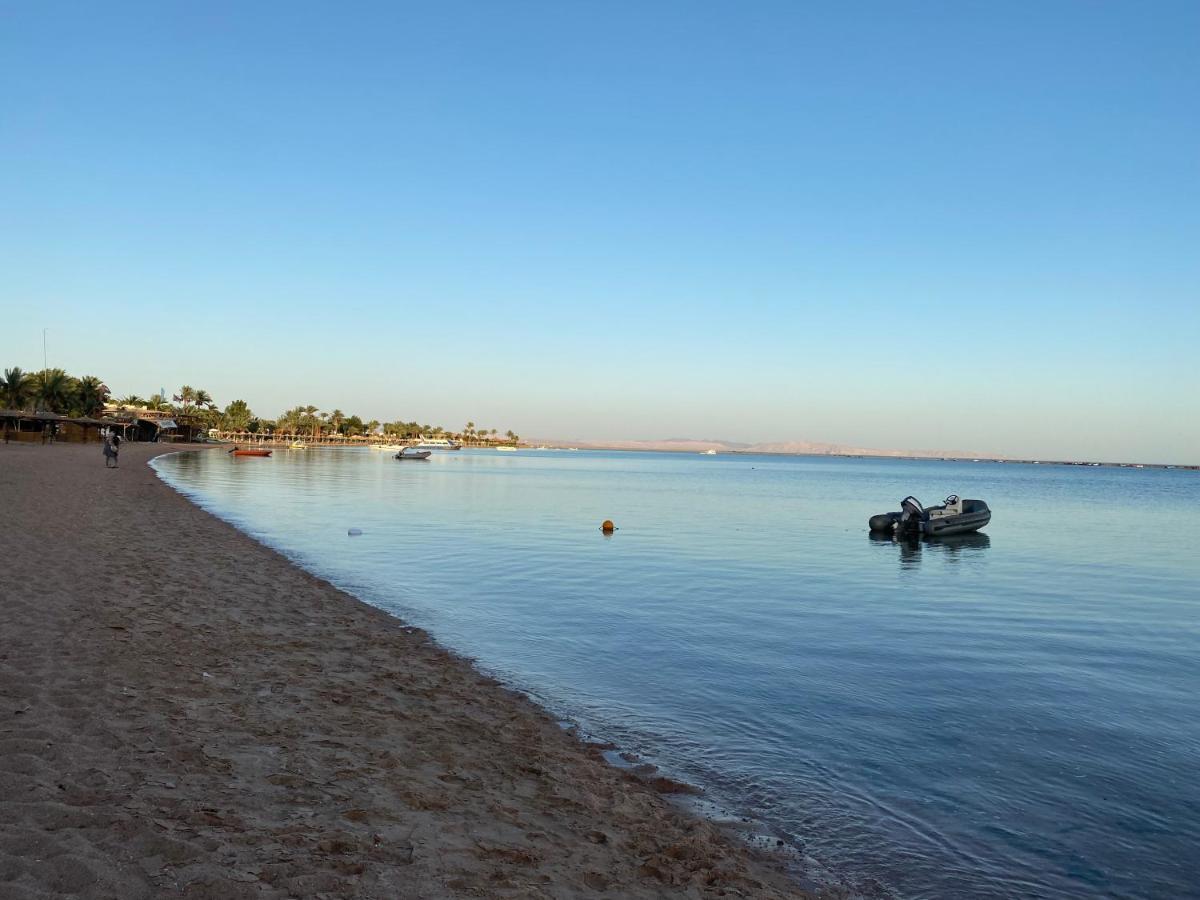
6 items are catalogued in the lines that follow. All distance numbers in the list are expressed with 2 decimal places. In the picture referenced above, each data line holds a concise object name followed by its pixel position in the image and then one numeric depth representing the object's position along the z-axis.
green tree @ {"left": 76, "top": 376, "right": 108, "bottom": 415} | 123.97
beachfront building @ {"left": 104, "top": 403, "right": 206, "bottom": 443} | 135.45
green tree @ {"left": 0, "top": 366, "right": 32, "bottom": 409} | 105.75
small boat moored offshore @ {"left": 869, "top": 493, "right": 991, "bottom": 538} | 37.39
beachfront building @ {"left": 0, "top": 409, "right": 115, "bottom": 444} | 85.64
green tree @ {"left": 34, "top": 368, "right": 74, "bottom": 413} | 111.31
